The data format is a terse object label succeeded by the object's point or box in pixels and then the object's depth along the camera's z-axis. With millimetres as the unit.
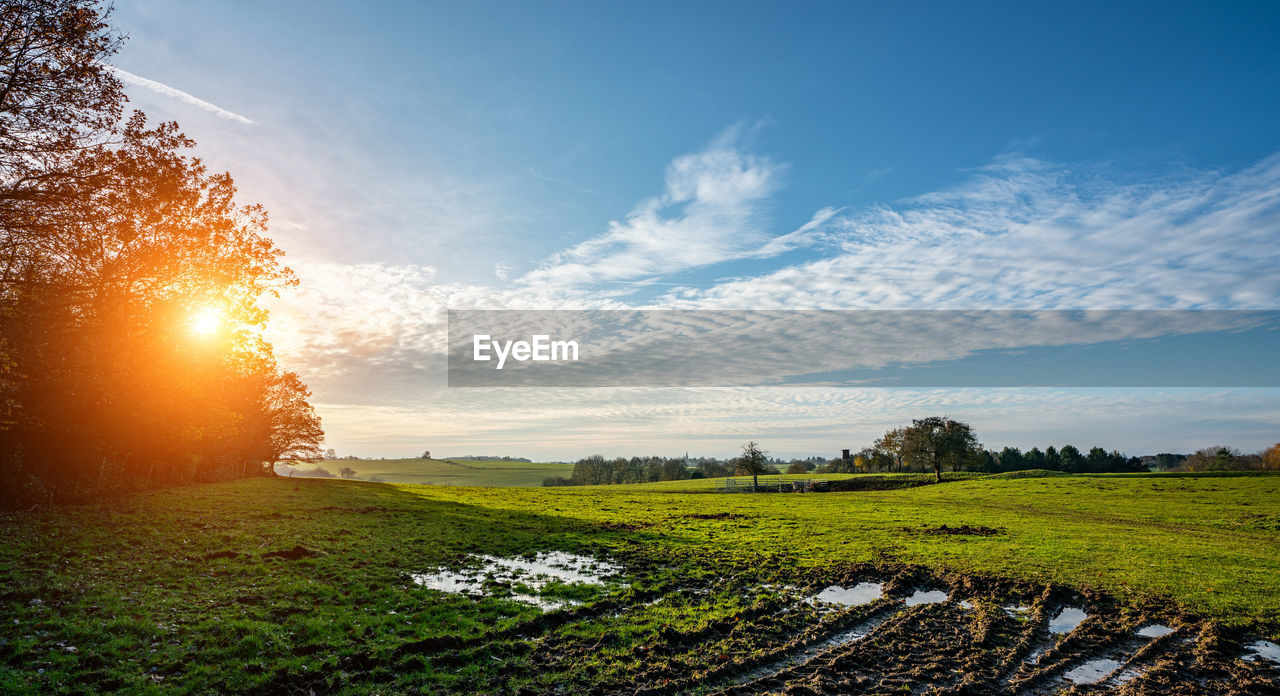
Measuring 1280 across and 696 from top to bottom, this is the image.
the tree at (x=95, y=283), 15773
